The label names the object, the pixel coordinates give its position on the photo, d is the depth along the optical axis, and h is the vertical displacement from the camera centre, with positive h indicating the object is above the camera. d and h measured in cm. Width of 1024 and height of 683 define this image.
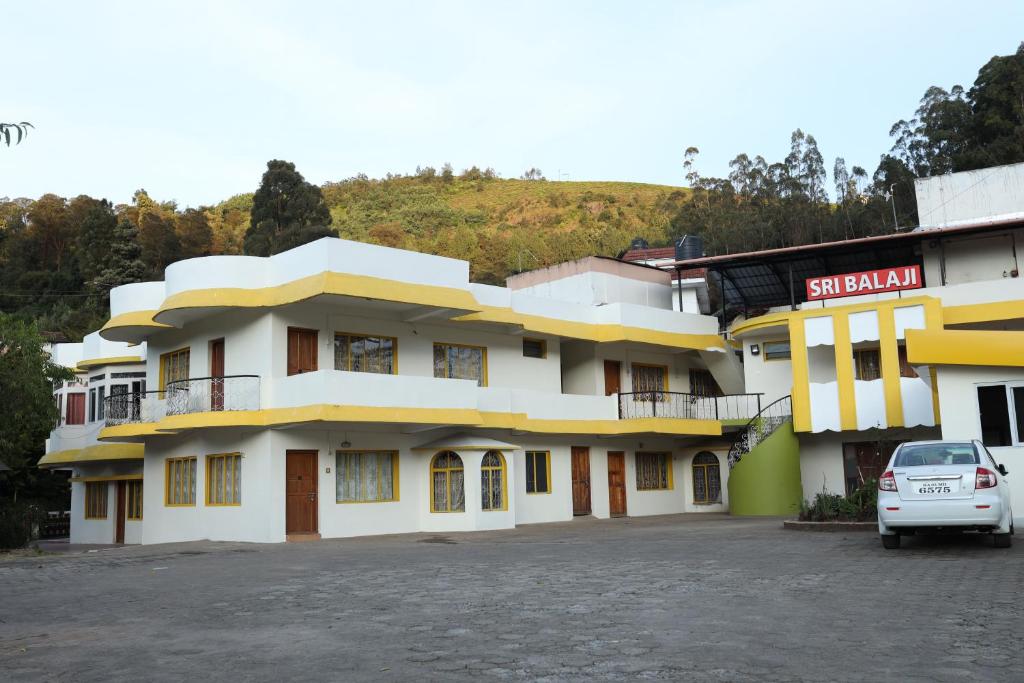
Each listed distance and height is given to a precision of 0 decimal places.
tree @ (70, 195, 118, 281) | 6234 +1609
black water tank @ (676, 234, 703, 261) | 3706 +839
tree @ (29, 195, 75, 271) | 7200 +1927
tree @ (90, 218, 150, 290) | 5944 +1417
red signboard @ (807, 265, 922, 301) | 2608 +491
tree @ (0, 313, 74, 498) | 2211 +247
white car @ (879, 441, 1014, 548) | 1266 -52
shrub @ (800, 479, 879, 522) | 1823 -94
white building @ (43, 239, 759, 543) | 2259 +176
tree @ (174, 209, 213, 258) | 6838 +1804
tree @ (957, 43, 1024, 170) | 4525 +1697
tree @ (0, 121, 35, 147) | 502 +187
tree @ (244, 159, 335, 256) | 6312 +1824
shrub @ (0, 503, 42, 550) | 2116 -90
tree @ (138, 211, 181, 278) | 6475 +1631
